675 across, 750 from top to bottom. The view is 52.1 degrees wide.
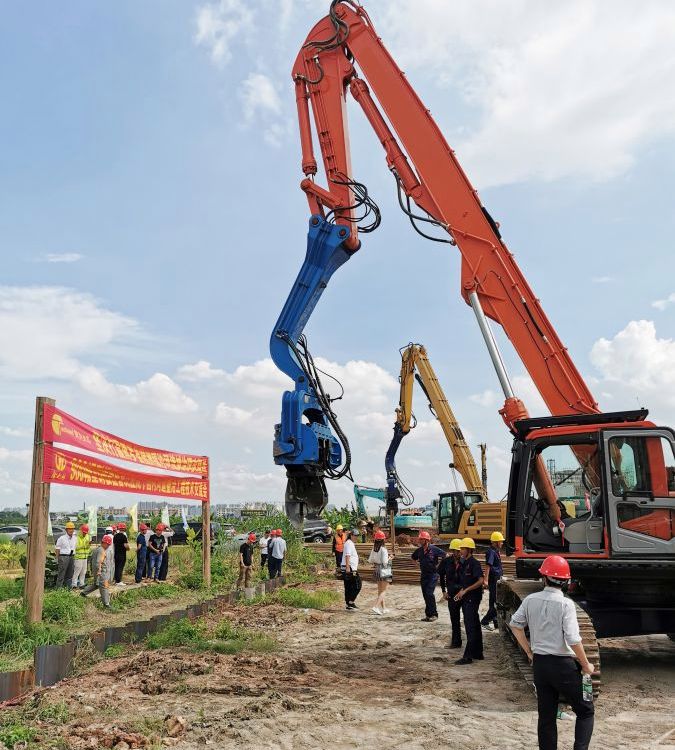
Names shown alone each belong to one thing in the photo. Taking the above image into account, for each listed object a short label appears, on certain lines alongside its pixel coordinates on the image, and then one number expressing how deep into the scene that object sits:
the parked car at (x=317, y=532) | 31.95
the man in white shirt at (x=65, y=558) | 14.48
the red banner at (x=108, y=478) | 10.02
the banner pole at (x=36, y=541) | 9.30
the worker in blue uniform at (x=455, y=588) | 9.96
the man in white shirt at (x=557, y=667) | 5.07
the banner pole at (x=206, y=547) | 16.09
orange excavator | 7.66
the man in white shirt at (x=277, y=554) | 17.52
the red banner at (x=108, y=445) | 10.11
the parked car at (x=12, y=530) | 35.59
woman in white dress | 13.76
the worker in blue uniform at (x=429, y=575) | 12.75
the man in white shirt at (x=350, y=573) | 14.27
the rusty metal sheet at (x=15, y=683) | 6.72
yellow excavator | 22.48
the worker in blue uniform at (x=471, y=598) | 9.17
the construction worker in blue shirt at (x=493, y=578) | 11.33
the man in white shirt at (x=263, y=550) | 19.53
